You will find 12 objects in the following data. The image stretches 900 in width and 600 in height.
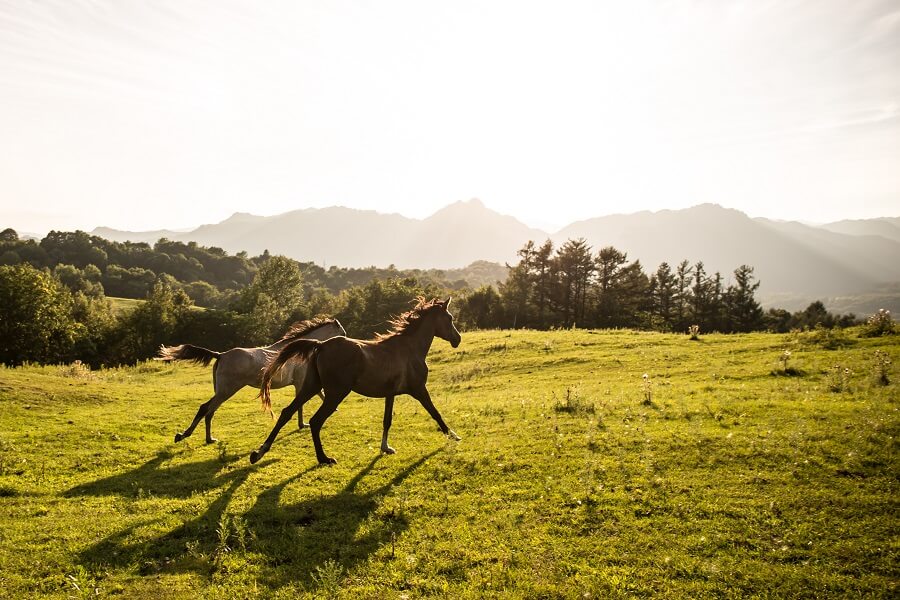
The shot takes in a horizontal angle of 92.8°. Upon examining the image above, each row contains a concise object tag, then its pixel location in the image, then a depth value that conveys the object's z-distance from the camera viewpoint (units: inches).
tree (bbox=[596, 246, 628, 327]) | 2748.5
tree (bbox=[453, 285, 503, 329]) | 3073.3
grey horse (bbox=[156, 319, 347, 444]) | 524.4
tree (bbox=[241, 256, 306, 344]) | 2516.0
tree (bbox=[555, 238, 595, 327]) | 2817.4
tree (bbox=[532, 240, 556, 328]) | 2918.3
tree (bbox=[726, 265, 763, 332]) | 3070.9
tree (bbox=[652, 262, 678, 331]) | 3051.2
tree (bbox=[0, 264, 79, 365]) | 1732.3
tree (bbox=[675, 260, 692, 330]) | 2982.3
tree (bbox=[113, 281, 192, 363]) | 2399.1
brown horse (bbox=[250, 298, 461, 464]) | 396.5
